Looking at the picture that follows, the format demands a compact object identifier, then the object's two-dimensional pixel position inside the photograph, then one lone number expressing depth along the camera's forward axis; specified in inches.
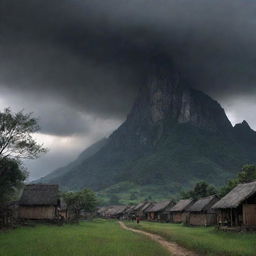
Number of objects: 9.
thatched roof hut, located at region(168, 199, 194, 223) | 2756.9
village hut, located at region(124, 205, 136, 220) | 4217.5
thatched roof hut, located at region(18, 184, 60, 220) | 2142.0
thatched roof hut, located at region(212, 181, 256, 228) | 1505.9
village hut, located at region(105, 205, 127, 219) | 4703.3
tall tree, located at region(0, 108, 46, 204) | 1834.4
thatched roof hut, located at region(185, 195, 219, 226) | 2249.0
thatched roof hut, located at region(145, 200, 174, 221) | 3369.6
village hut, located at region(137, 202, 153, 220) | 3894.7
